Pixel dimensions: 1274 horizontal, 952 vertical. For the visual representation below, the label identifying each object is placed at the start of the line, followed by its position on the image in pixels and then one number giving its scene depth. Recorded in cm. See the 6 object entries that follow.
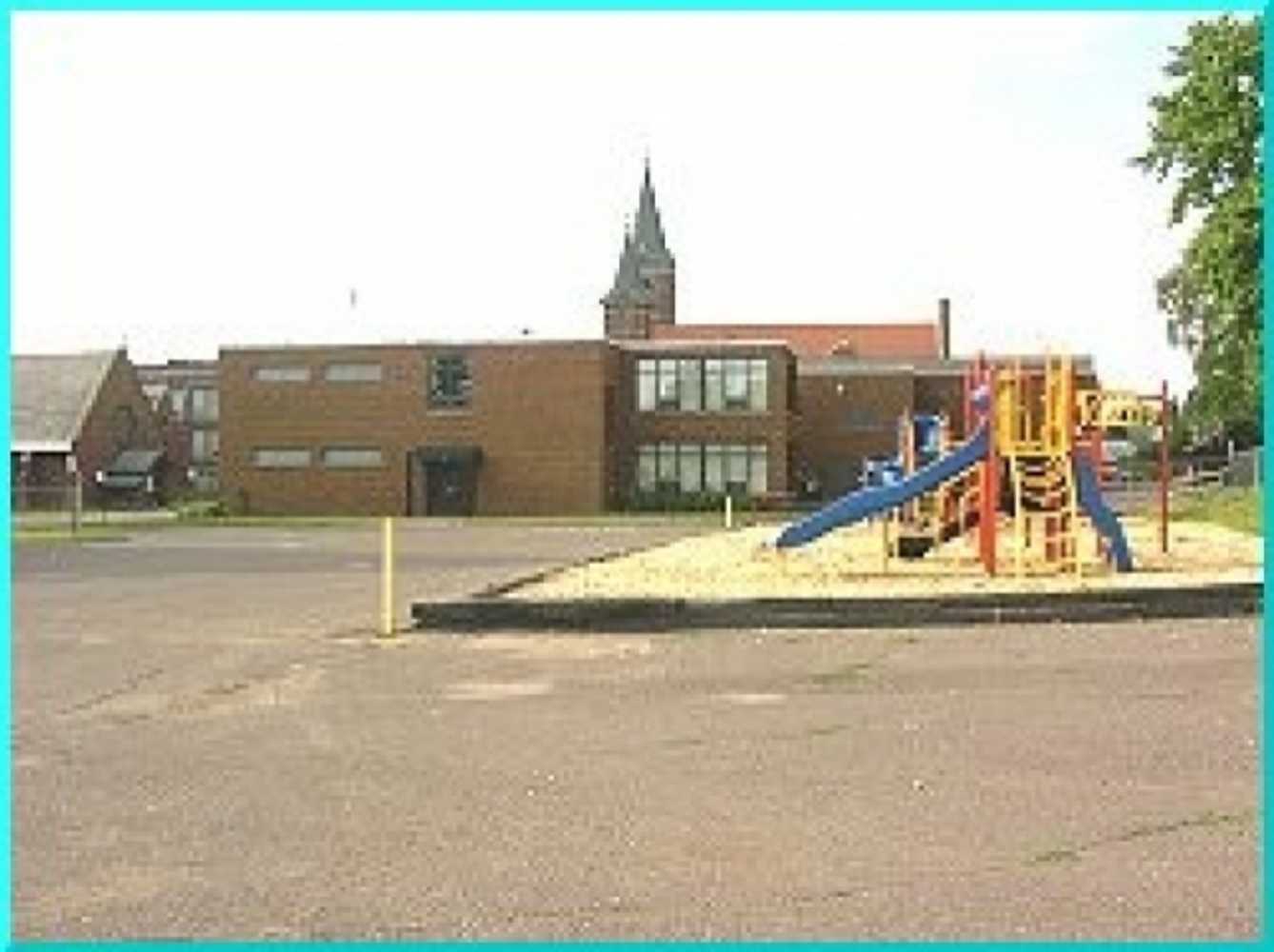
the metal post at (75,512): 5477
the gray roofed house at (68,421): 8775
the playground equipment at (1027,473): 2166
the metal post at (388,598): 1683
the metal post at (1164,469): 2425
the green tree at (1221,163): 4009
